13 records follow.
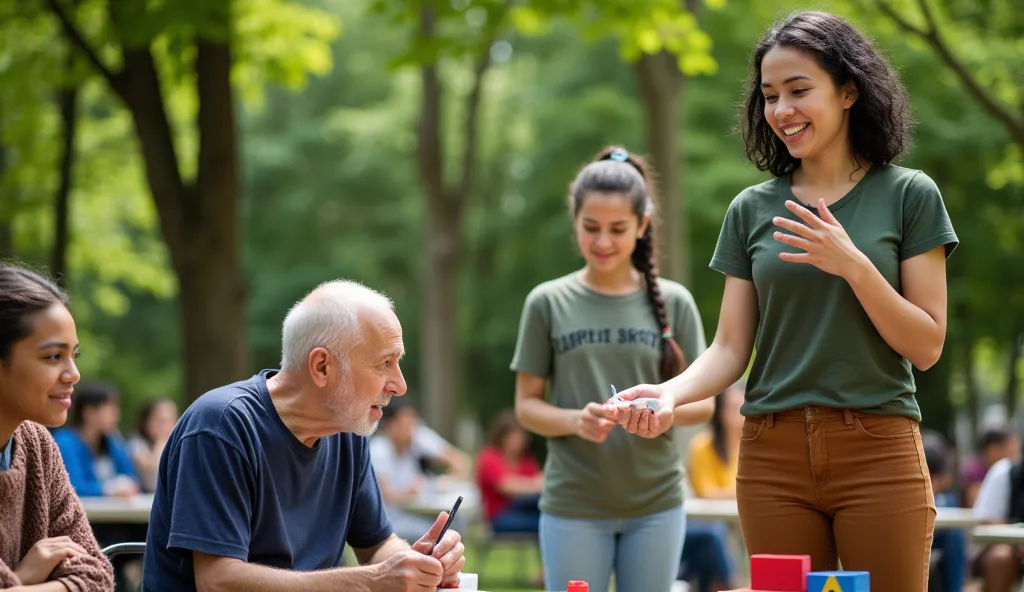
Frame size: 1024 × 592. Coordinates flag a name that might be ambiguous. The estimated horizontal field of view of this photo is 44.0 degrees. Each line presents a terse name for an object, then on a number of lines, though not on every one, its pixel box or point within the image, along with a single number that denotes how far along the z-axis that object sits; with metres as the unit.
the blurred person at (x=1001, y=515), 7.71
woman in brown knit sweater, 2.96
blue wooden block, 2.62
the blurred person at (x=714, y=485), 8.88
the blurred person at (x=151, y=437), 10.21
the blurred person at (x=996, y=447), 10.45
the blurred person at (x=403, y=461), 9.69
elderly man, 2.99
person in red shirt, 11.58
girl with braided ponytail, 4.36
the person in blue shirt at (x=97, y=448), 8.55
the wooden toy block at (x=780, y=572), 2.69
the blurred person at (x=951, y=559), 8.21
